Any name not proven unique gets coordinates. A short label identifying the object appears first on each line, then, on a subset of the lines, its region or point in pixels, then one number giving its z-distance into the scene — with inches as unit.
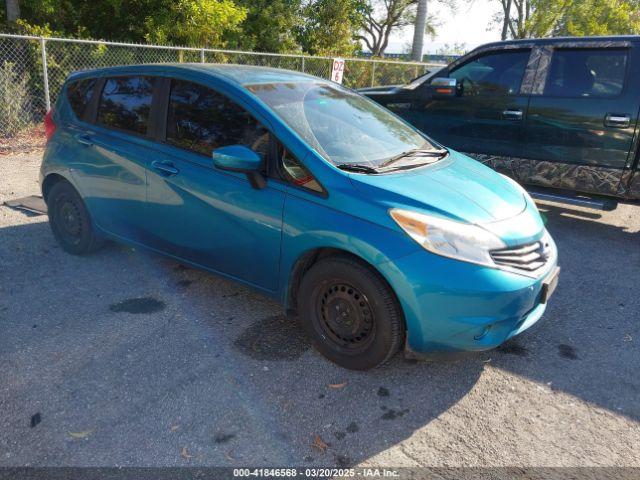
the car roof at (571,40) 212.2
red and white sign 391.1
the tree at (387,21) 1273.3
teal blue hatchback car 110.0
